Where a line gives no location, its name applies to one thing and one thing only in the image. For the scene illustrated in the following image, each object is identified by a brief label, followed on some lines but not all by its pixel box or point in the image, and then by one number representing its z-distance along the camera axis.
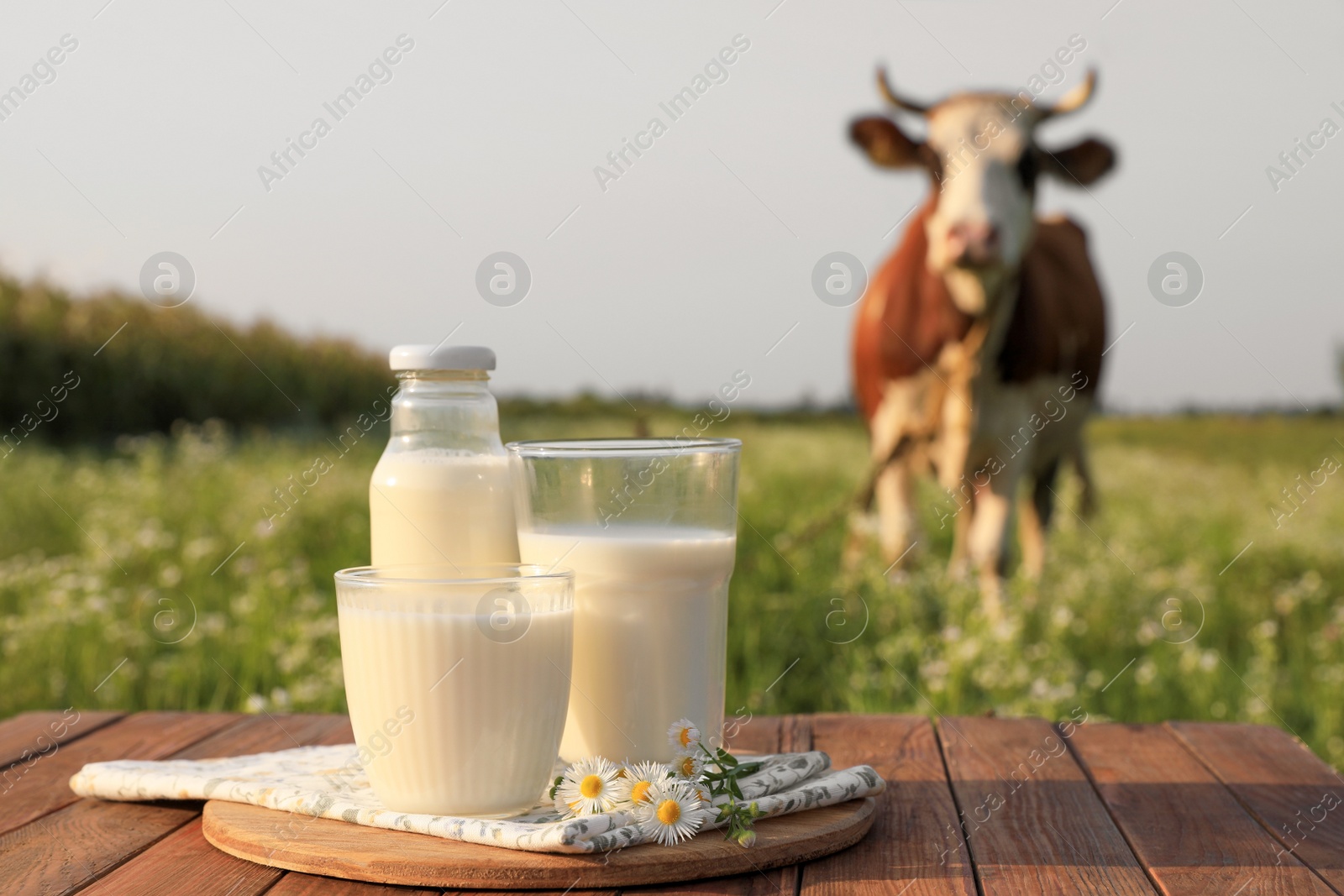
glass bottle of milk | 1.07
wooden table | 1.00
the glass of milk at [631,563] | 1.06
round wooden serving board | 0.99
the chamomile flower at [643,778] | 1.02
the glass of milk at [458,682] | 1.02
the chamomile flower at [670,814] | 1.01
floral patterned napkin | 1.00
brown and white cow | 3.59
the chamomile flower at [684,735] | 1.06
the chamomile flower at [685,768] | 1.04
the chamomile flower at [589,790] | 1.03
